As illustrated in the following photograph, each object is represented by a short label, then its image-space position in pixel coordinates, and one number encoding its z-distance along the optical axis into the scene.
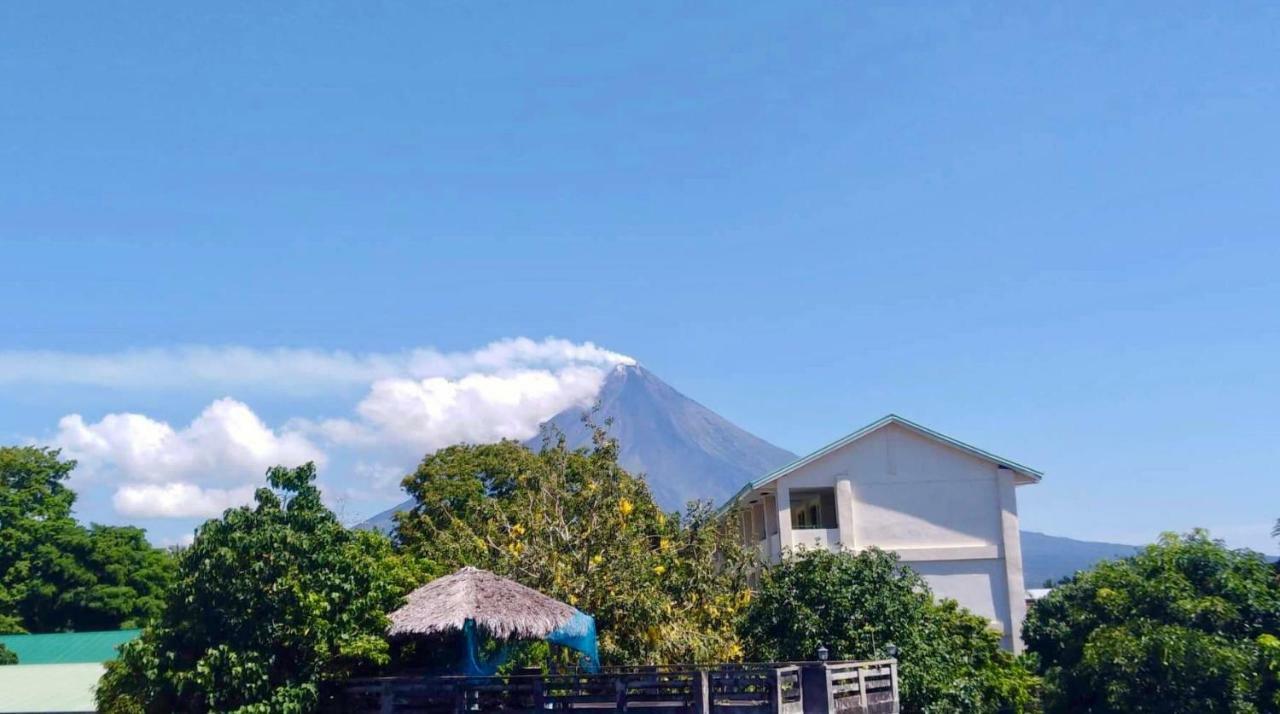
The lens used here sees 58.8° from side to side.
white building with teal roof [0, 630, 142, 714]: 27.16
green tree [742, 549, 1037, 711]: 23.16
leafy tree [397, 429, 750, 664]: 23.20
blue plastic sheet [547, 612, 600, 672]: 19.44
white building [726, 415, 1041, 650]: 33.19
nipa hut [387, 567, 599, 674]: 18.31
